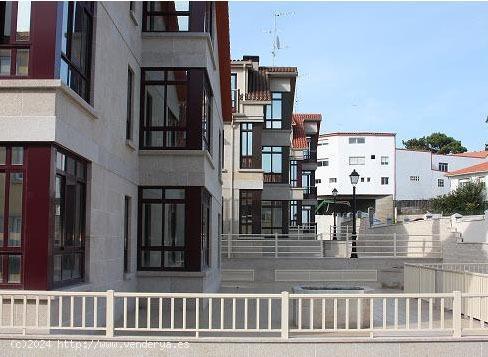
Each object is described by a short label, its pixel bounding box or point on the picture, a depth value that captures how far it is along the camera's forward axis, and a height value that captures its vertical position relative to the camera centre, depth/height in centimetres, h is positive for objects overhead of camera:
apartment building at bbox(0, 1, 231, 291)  902 +138
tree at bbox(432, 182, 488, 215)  4750 +194
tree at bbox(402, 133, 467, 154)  8250 +1033
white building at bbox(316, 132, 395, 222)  6719 +603
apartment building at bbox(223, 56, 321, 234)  2773 +332
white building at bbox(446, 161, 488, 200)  5309 +435
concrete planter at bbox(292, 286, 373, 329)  1180 -155
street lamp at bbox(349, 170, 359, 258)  2523 +175
